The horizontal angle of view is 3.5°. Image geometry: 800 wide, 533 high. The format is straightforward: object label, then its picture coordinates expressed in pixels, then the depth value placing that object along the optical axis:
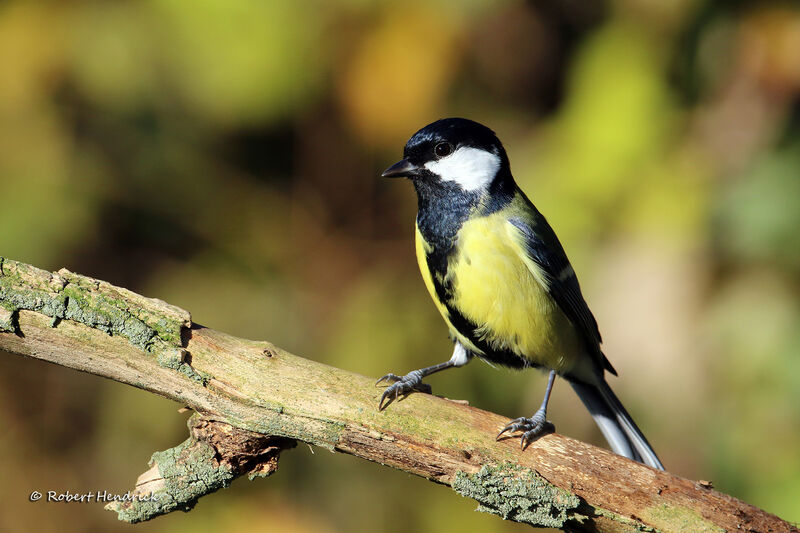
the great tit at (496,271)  3.78
